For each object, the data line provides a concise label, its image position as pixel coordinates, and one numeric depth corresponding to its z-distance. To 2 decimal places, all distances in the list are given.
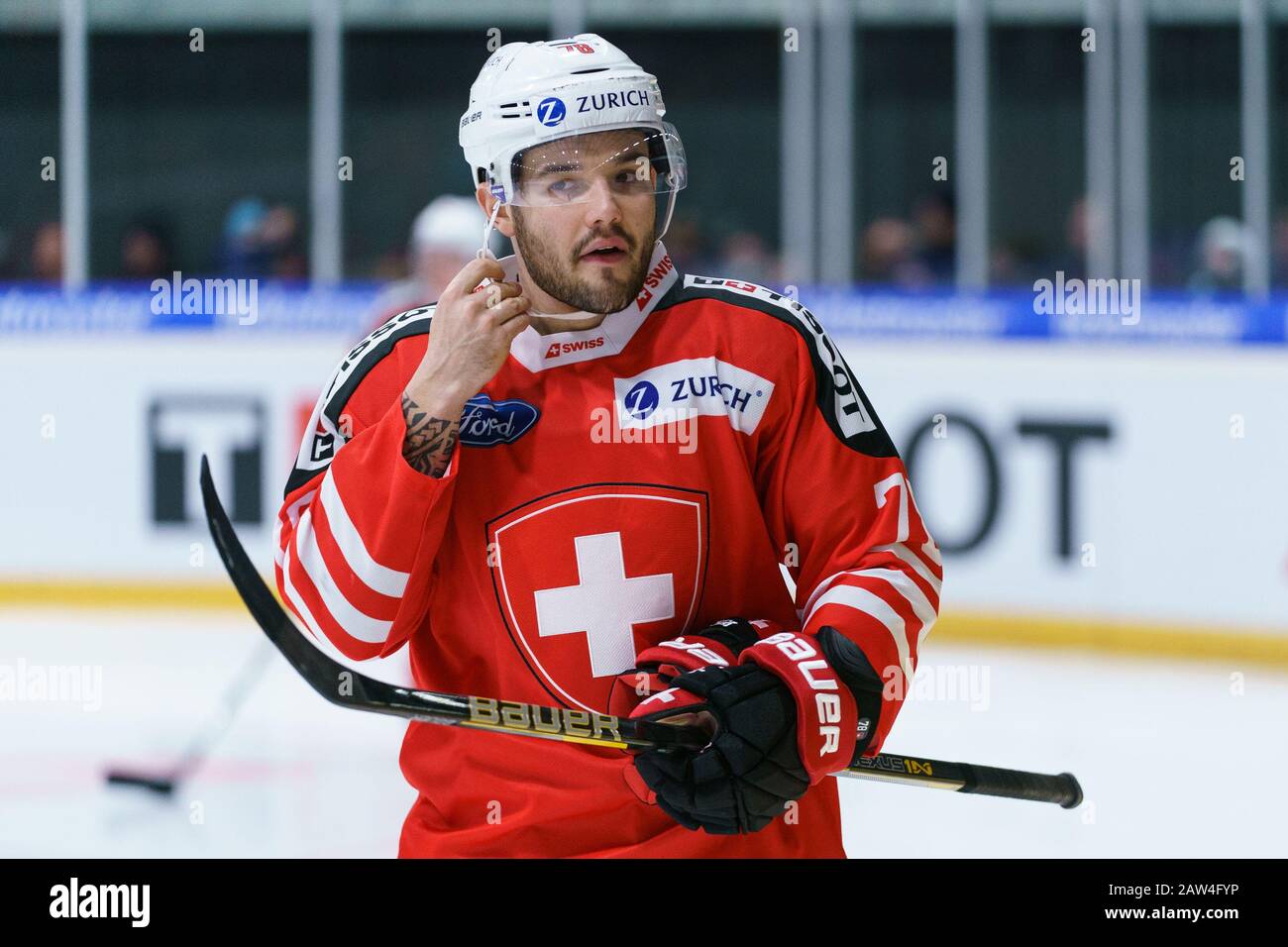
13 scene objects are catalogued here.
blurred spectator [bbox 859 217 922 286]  11.66
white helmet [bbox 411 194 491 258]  7.59
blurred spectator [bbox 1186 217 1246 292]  11.23
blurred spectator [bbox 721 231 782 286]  12.16
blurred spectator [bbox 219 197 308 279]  12.05
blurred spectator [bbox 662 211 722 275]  12.22
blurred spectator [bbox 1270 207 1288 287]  11.07
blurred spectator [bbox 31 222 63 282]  11.95
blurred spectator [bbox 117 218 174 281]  12.08
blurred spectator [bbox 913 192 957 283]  11.77
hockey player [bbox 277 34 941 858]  3.01
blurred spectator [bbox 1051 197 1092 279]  11.56
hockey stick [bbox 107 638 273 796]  7.51
